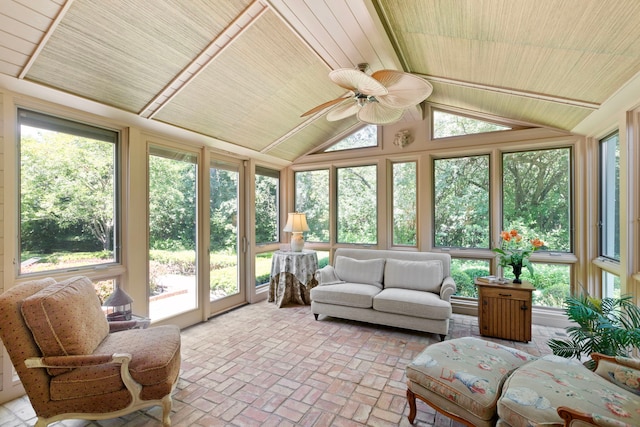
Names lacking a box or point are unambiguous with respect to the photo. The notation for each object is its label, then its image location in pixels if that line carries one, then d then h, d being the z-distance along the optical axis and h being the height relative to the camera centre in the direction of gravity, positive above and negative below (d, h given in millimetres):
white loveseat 3168 -988
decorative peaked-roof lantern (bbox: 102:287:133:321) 2543 -831
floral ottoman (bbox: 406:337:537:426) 1566 -1008
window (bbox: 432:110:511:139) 3908 +1277
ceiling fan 1927 +951
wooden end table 3057 -1101
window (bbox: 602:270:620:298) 2932 -807
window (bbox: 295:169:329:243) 5121 +257
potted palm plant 1837 -816
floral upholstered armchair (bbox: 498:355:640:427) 1278 -941
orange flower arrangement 3162 -513
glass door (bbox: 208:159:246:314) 4035 -329
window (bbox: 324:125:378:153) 4672 +1281
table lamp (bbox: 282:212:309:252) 4594 -231
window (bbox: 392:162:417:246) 4402 +160
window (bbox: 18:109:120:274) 2357 +200
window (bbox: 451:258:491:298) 3959 -864
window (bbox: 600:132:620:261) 2885 +167
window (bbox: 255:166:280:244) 4832 +173
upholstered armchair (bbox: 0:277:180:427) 1660 -938
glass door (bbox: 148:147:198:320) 3307 -213
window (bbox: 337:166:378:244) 4719 +154
